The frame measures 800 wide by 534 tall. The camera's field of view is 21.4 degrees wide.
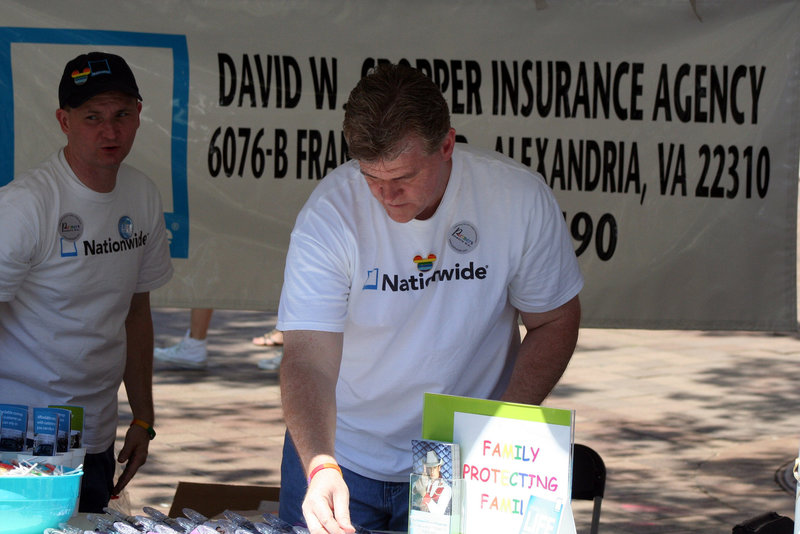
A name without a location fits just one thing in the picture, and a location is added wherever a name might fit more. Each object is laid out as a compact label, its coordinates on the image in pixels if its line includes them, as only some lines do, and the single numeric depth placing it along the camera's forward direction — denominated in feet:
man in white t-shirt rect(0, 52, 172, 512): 18.08
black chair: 19.43
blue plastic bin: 13.07
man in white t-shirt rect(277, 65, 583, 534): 14.25
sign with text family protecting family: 12.44
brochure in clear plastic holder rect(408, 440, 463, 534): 12.90
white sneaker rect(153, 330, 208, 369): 46.36
